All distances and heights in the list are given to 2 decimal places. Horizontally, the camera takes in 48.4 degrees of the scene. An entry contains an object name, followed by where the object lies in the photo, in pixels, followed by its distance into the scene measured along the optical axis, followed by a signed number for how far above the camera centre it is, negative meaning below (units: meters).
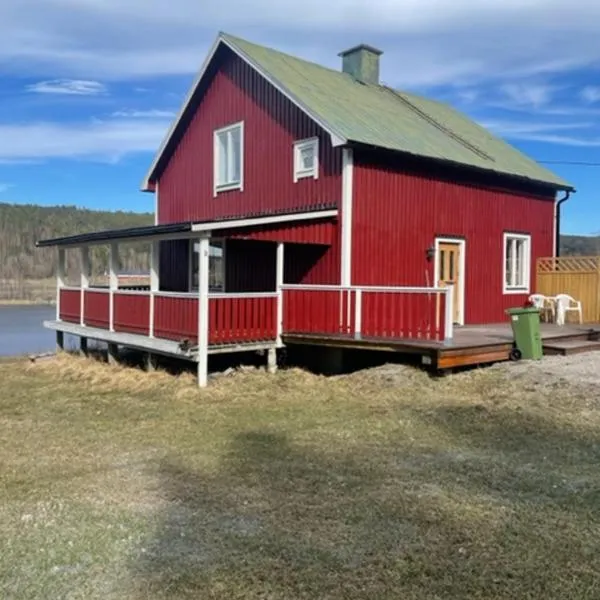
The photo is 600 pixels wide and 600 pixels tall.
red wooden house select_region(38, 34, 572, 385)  11.22 +1.26
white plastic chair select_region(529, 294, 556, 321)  16.12 -0.54
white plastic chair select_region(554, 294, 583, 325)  15.57 -0.59
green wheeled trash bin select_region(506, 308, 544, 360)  10.99 -0.89
